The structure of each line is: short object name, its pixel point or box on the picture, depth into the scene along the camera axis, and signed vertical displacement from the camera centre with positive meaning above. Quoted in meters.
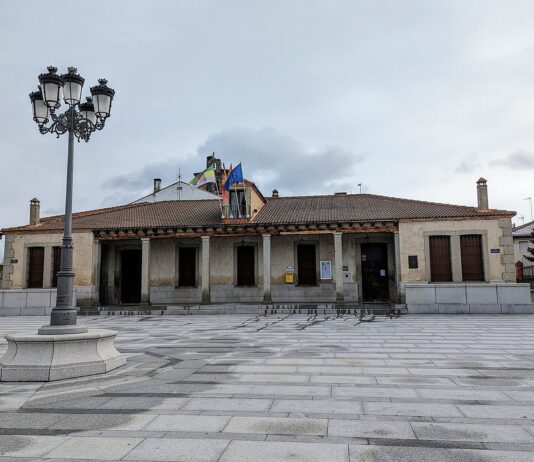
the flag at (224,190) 22.43 +4.37
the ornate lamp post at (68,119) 7.04 +2.84
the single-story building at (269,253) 19.62 +1.21
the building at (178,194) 33.16 +6.31
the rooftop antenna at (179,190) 33.44 +6.54
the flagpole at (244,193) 22.73 +4.28
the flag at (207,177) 23.50 +5.26
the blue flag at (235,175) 21.86 +4.97
